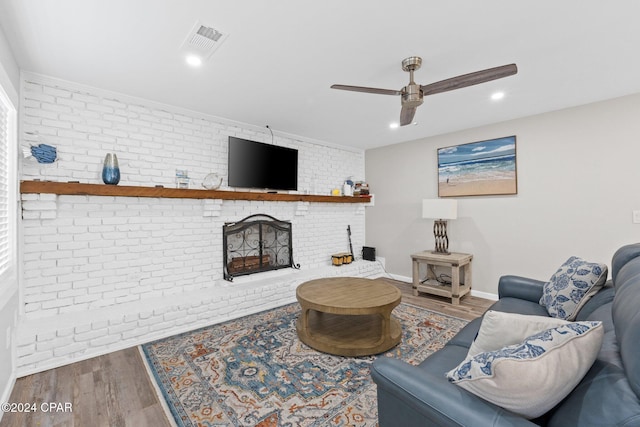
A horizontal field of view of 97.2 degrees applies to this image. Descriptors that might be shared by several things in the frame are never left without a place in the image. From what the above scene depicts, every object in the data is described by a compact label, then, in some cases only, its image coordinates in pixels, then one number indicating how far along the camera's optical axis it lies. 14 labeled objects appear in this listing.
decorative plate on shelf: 3.36
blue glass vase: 2.66
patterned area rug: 1.71
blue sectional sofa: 0.79
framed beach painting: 3.62
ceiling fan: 1.88
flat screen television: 3.59
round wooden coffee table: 2.32
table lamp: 3.83
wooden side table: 3.59
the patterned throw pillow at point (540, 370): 0.89
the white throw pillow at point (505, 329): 1.11
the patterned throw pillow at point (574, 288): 1.87
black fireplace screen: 3.60
